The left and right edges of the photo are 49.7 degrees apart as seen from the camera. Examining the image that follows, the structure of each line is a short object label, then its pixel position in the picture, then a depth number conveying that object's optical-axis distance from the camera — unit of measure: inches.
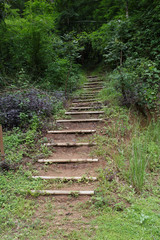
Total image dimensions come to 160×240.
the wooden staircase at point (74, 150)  111.8
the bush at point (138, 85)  177.6
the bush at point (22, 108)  169.3
